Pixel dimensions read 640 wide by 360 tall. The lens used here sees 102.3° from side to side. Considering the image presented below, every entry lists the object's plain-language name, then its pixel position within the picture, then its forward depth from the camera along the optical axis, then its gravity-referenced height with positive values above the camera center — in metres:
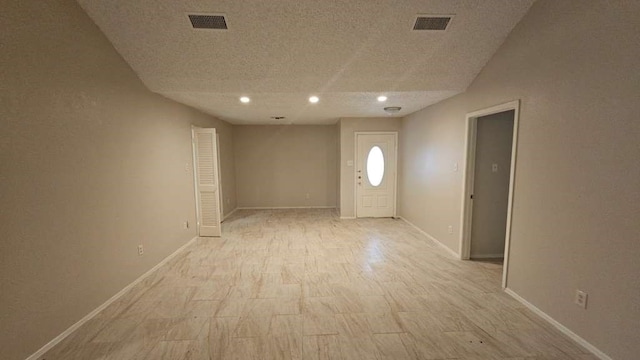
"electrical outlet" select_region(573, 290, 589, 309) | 1.98 -1.09
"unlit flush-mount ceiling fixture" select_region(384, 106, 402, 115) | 4.65 +0.96
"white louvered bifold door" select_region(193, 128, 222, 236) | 4.66 -0.37
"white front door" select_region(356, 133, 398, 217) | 6.00 -0.31
